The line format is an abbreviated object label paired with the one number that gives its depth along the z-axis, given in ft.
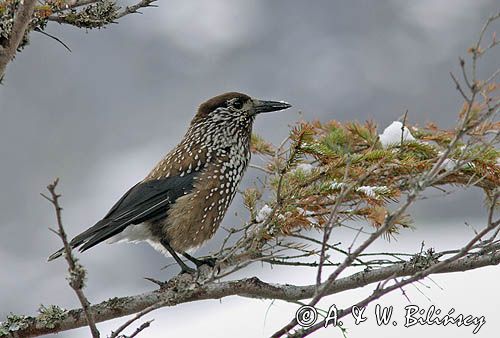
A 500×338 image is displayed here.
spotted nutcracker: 29.14
